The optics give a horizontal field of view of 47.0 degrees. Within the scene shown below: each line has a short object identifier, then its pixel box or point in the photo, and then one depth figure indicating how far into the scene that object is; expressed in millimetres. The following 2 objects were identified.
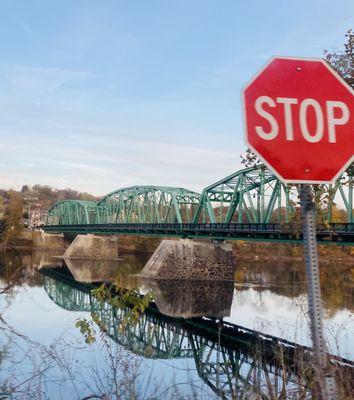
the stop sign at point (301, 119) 2115
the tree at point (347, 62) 5758
